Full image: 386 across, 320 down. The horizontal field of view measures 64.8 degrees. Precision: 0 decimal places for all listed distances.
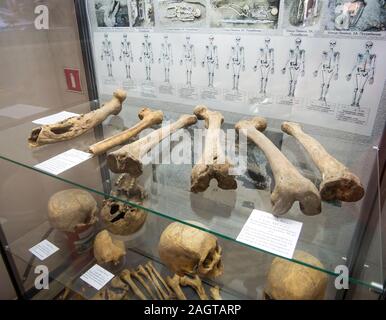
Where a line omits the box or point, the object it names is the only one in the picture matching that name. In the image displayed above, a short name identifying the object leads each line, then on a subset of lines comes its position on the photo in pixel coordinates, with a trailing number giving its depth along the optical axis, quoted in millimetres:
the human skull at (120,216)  1046
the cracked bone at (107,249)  1134
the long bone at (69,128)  944
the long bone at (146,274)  1129
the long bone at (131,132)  895
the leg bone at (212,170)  706
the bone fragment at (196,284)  1061
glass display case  689
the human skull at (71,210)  1099
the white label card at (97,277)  1155
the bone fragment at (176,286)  1067
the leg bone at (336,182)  646
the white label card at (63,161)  844
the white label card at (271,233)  572
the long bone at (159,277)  1089
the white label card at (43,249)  1281
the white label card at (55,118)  1078
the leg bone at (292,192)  627
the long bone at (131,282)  1106
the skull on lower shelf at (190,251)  864
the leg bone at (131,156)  795
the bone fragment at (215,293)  1042
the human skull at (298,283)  788
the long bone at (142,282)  1111
